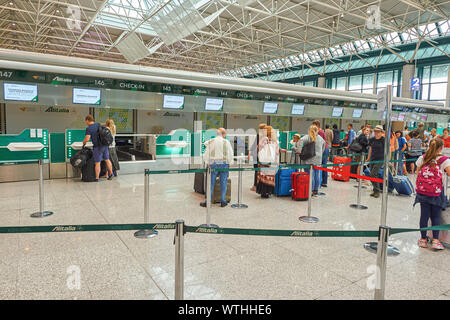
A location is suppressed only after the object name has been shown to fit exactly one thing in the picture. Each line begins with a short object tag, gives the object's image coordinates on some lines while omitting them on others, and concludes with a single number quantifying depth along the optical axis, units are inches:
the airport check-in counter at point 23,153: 305.7
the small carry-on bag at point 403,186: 288.7
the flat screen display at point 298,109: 501.4
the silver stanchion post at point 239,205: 235.5
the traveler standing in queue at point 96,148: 300.7
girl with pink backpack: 157.0
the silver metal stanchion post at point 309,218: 201.0
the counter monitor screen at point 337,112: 563.8
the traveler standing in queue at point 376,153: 274.4
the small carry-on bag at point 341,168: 359.9
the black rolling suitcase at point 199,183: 273.3
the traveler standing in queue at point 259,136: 263.7
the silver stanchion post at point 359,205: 239.3
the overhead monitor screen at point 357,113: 601.3
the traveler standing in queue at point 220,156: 238.1
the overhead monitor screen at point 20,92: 288.8
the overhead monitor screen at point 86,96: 324.2
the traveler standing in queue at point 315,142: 268.7
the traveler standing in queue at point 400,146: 366.0
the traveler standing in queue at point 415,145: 400.6
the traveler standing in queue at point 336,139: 508.9
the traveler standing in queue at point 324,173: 320.5
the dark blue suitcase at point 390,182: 295.5
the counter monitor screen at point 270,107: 466.4
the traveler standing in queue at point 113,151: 325.7
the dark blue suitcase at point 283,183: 273.3
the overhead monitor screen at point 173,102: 377.7
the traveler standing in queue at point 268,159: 265.6
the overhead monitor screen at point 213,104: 409.1
